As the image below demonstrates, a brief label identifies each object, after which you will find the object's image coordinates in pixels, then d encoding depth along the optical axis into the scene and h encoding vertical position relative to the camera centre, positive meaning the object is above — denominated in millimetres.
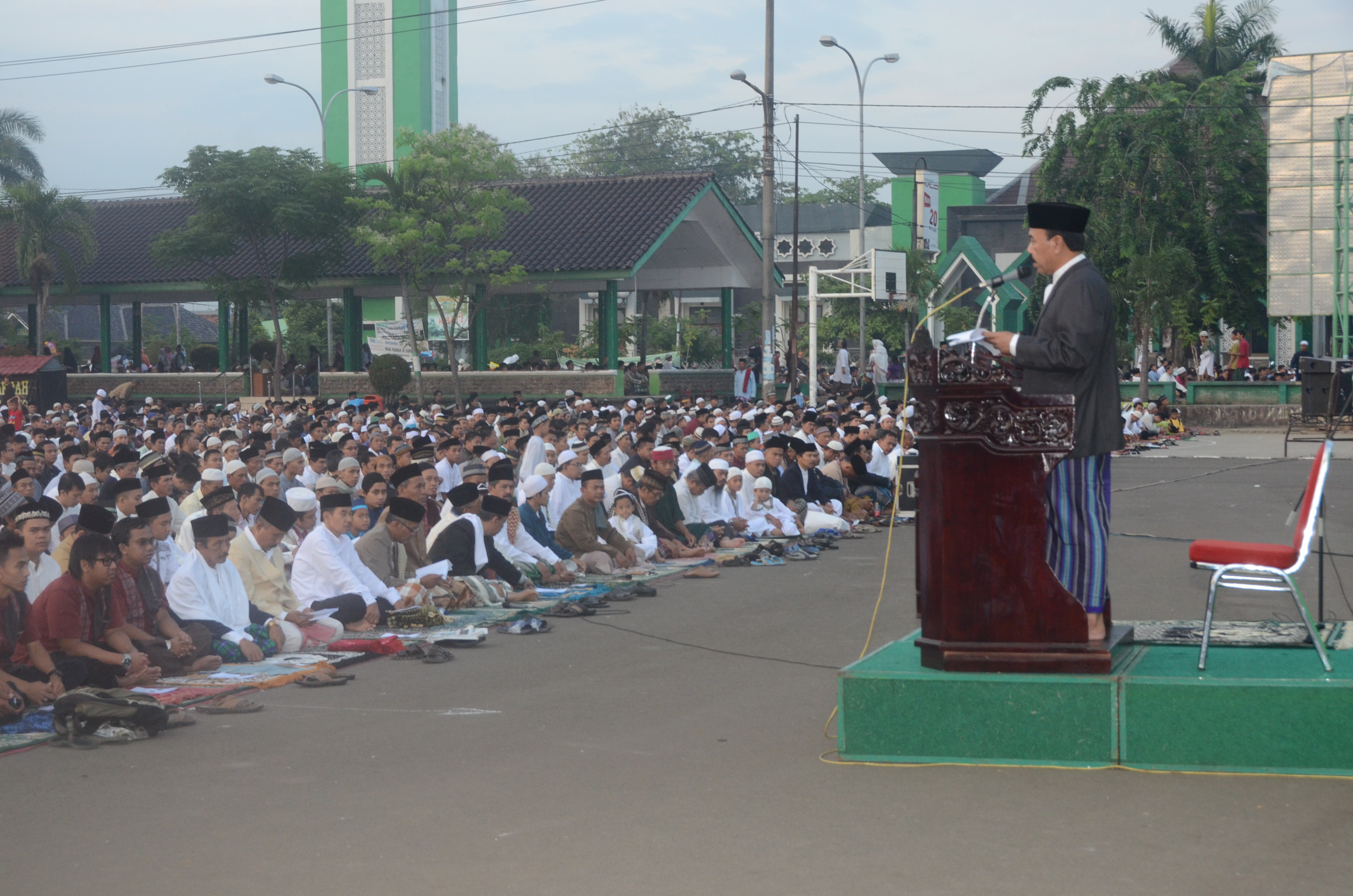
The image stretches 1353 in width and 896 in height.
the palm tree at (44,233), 33000 +3238
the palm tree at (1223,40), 35156 +8215
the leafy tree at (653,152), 64125 +10041
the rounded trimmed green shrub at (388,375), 30078 -218
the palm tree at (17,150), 38719 +6093
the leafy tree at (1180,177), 31750 +4287
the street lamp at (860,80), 37203 +7961
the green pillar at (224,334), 33688 +789
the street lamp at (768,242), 27470 +2406
